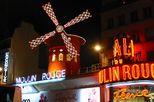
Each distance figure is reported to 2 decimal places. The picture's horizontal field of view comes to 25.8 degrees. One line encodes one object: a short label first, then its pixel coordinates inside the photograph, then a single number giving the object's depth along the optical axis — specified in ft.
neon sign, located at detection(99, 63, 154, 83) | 62.44
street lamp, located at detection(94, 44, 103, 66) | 84.80
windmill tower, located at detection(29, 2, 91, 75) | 89.43
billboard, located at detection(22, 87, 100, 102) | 74.38
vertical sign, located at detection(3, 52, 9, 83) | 98.04
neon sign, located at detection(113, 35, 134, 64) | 66.69
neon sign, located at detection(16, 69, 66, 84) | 79.41
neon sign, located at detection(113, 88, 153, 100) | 65.87
